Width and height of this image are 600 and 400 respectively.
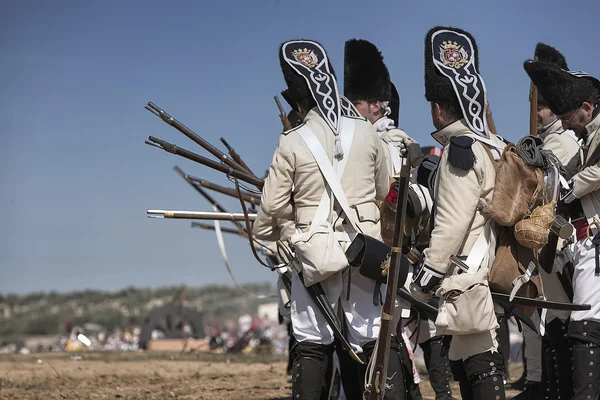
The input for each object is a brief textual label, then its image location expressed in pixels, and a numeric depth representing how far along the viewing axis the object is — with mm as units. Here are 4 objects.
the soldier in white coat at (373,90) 15669
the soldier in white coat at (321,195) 11602
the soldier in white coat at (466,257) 10422
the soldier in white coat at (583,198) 12086
